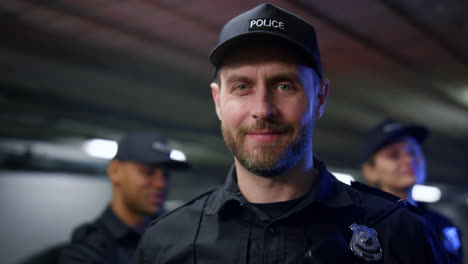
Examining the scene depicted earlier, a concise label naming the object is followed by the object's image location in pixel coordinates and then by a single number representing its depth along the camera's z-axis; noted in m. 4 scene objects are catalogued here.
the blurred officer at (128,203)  2.72
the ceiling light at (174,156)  3.28
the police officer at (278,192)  1.40
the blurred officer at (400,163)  2.55
